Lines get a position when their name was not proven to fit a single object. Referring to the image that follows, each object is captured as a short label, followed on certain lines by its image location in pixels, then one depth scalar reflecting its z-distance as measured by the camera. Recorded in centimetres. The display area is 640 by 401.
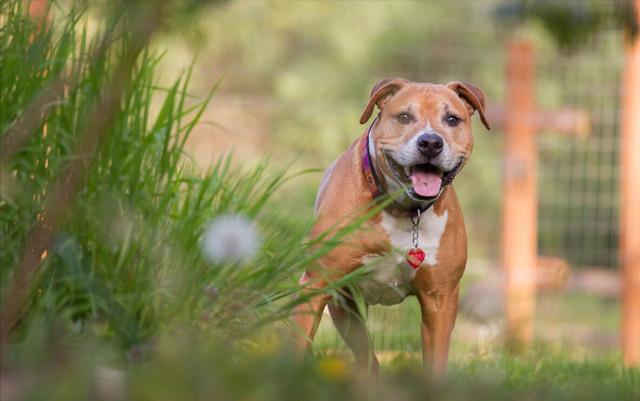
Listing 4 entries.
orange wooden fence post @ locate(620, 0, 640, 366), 1605
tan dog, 826
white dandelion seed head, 675
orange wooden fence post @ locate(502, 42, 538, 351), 1970
